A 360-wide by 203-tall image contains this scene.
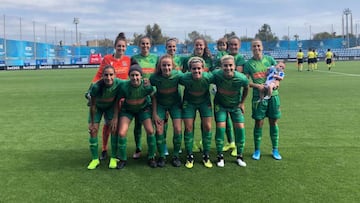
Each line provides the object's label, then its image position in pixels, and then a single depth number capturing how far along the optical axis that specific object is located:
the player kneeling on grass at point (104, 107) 4.80
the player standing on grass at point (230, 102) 4.87
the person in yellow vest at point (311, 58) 25.93
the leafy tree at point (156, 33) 70.48
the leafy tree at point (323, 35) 64.42
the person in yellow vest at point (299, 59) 26.54
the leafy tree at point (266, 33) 66.81
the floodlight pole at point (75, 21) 56.72
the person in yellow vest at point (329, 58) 26.50
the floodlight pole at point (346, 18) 59.43
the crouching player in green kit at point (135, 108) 4.82
